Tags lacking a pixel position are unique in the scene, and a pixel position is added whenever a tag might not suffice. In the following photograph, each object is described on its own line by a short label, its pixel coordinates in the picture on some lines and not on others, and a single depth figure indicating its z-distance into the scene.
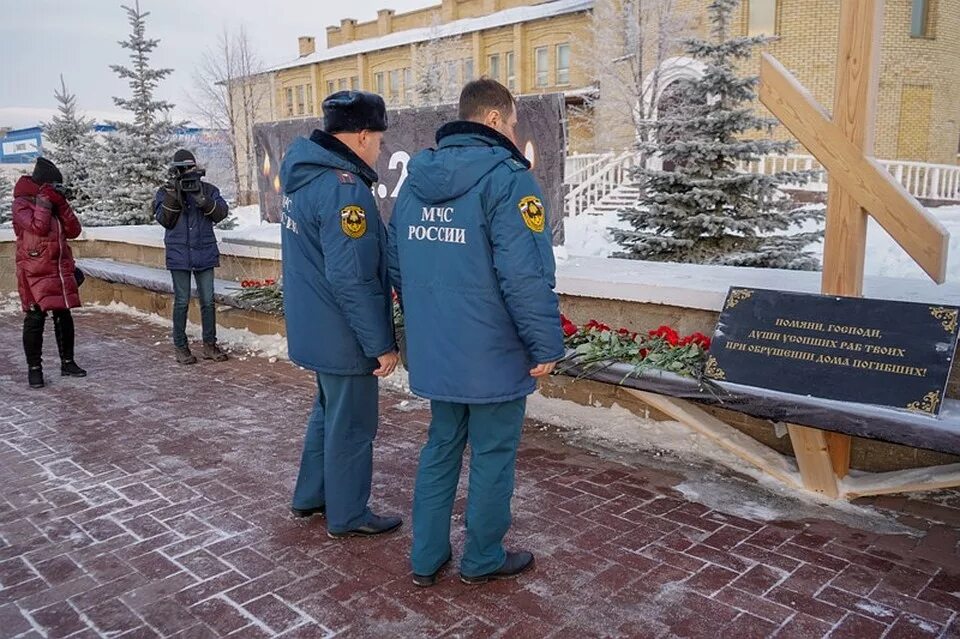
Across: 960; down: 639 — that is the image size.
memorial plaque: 3.36
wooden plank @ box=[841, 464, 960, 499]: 3.57
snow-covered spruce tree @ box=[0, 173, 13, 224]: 20.60
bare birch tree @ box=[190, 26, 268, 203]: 32.78
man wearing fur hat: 3.19
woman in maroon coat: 6.22
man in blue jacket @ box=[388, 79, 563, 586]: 2.79
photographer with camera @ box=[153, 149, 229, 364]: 6.78
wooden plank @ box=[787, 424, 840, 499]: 3.77
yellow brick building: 20.31
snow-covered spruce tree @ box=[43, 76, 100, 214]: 19.86
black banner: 5.32
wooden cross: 3.56
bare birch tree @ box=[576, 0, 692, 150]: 19.91
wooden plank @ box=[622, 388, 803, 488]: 4.14
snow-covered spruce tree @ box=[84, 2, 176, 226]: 16.39
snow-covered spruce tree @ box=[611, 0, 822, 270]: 9.43
